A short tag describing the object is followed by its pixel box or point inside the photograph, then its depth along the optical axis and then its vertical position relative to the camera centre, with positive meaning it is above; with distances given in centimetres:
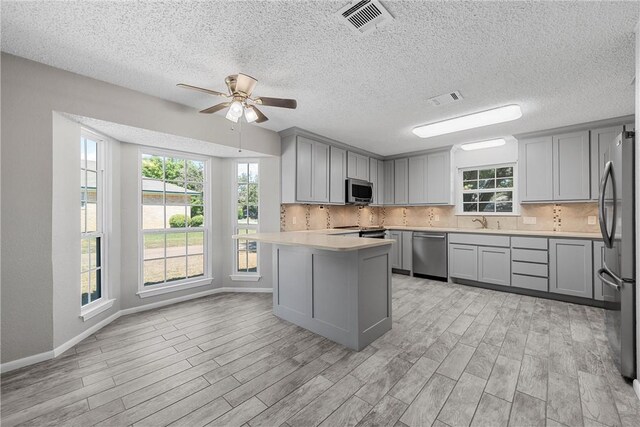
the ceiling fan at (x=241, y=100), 221 +98
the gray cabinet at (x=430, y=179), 521 +70
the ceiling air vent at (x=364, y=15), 164 +128
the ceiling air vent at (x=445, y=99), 283 +126
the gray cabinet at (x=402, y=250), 525 -74
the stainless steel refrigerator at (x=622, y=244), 191 -24
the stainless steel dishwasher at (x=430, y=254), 481 -77
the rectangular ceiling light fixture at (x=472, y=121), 321 +122
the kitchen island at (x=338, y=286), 245 -74
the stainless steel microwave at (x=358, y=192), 512 +43
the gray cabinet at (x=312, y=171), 423 +72
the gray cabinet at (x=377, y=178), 579 +77
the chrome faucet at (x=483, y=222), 496 -17
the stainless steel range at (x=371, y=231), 500 -36
